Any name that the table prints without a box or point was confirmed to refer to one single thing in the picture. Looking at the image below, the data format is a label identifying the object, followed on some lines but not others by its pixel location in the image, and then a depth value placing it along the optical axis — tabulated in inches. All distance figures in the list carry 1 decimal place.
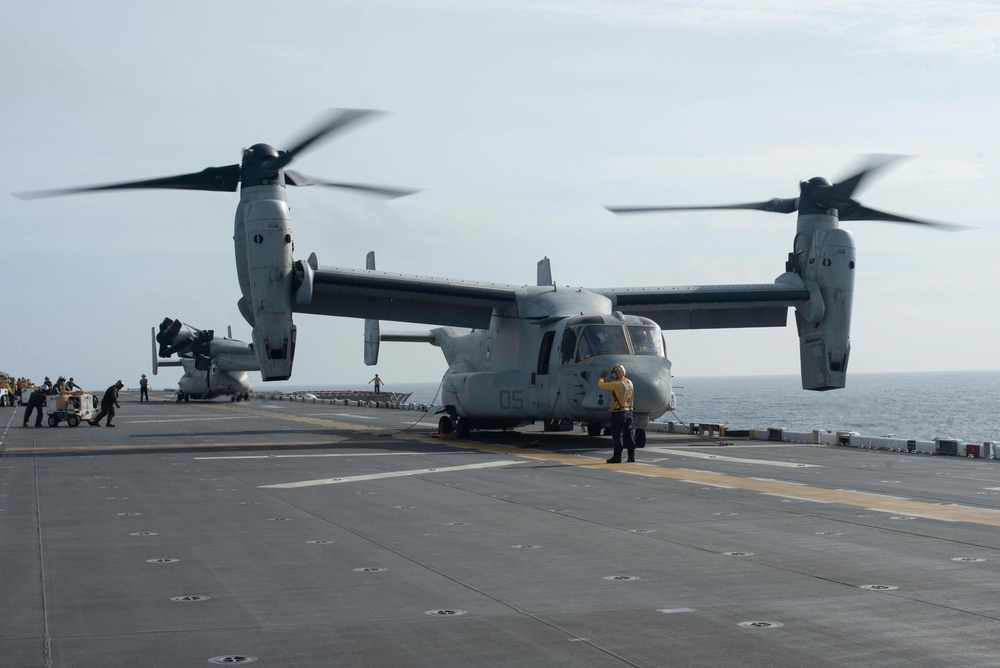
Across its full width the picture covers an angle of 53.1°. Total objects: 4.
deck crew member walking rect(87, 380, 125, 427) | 1374.3
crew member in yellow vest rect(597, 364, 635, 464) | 734.5
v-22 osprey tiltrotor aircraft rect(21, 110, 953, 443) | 889.5
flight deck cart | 1425.9
